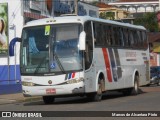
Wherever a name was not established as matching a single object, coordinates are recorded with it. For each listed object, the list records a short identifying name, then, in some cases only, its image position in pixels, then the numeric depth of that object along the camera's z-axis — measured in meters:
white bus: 20.05
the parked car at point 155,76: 44.06
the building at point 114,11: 122.91
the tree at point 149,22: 103.75
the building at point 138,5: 175.50
